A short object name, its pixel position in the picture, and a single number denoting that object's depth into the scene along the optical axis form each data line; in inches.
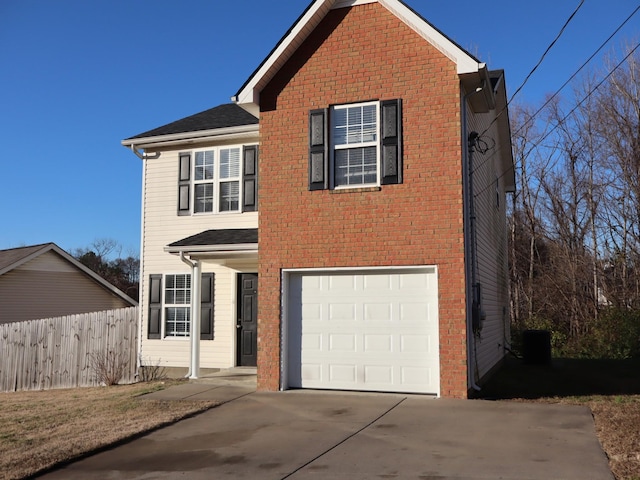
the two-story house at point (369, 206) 418.0
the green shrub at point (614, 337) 739.4
